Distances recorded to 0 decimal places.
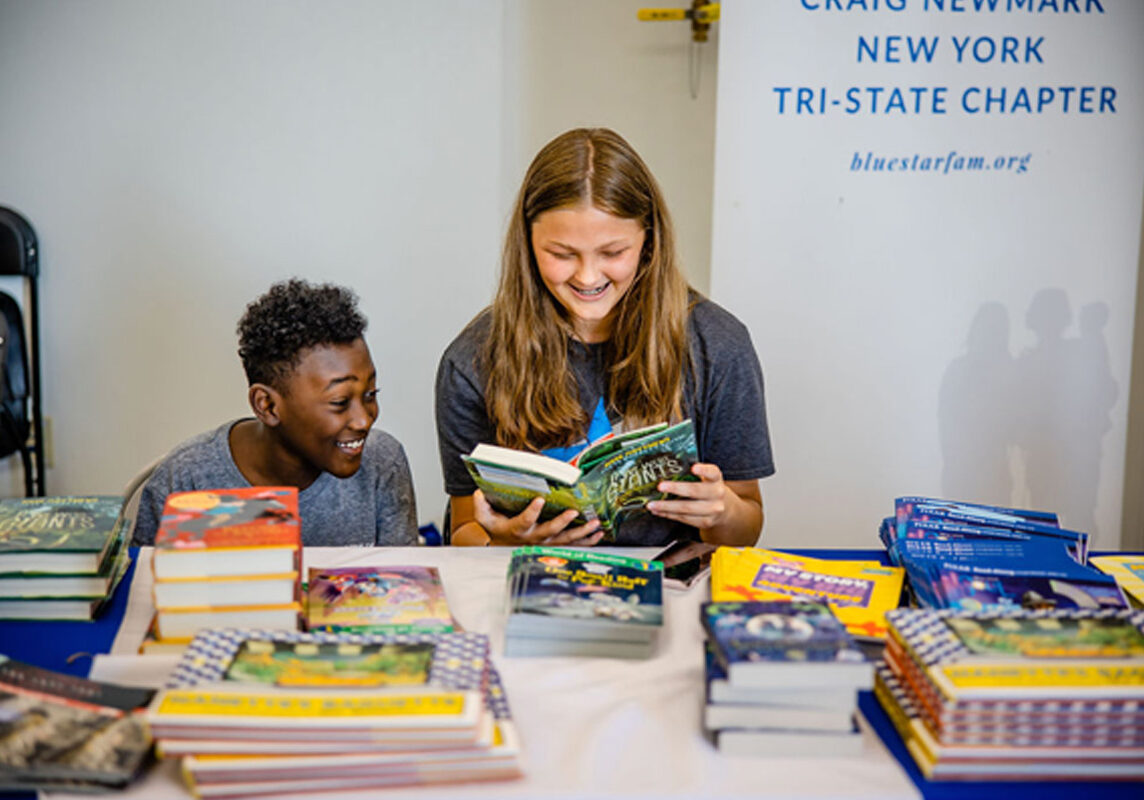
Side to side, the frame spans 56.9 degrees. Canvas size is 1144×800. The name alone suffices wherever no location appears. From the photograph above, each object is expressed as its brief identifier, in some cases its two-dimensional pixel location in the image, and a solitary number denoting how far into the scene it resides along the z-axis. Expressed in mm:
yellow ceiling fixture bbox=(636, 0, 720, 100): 3283
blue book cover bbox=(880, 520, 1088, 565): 1628
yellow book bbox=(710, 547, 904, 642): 1453
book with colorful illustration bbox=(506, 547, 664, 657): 1337
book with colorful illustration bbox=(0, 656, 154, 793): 1042
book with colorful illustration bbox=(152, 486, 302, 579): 1292
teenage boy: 1934
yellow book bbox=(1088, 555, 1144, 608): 1529
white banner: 2754
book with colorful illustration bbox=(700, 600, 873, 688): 1099
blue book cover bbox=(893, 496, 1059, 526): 1688
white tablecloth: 1064
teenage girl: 1806
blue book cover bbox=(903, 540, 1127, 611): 1403
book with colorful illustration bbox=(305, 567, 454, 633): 1388
